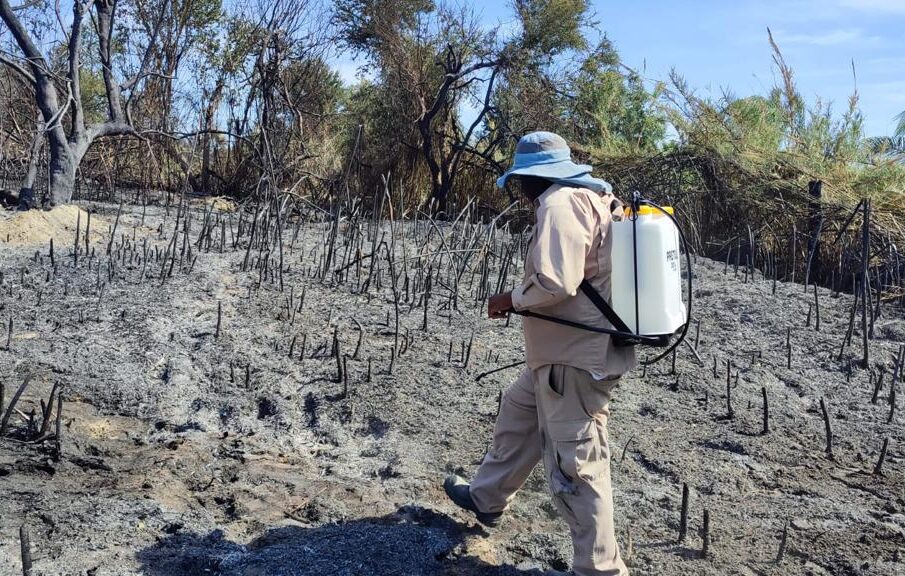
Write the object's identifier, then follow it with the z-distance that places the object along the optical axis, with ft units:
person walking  8.94
